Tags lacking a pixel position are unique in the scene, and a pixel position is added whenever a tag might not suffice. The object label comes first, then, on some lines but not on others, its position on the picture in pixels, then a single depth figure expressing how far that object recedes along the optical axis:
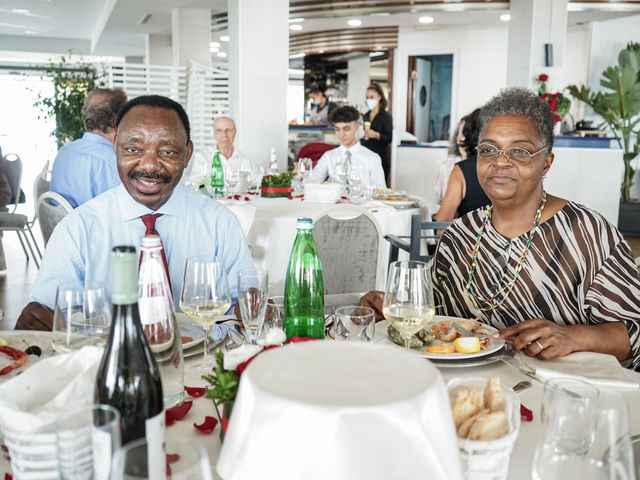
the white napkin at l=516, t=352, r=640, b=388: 1.22
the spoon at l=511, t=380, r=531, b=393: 1.18
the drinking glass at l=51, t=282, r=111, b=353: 1.04
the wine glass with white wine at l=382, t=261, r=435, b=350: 1.24
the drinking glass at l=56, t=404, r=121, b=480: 0.68
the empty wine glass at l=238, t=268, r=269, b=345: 1.32
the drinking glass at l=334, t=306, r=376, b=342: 1.26
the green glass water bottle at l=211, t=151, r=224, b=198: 4.27
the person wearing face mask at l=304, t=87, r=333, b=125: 12.00
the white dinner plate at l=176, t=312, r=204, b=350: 1.34
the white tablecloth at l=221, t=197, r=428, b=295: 3.49
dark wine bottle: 0.84
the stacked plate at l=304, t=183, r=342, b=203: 4.04
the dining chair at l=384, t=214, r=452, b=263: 3.29
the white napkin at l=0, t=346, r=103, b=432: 0.77
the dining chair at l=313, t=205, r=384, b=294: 2.77
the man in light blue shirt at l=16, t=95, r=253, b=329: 1.82
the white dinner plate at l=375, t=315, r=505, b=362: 1.27
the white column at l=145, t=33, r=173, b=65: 11.63
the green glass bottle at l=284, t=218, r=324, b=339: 1.40
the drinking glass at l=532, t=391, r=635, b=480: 0.76
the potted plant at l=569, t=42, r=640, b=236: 8.24
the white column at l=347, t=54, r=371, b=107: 14.96
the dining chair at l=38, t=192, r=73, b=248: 3.29
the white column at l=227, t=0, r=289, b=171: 6.34
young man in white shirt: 5.57
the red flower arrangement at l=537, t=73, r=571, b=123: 7.51
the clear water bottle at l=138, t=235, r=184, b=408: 1.05
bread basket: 0.81
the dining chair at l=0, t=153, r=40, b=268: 6.34
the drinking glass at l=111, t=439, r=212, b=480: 0.58
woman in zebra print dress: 1.65
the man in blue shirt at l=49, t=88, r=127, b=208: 3.80
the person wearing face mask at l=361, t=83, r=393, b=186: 8.73
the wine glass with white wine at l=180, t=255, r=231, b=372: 1.24
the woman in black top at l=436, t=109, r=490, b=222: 3.76
